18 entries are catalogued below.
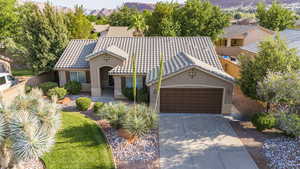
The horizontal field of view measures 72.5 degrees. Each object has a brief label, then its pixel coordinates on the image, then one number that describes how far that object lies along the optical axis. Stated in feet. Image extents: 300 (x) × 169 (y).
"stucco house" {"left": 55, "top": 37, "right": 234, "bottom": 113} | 48.24
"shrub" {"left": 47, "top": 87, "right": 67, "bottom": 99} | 56.86
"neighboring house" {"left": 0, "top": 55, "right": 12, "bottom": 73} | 78.37
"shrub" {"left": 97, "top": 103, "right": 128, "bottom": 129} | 39.88
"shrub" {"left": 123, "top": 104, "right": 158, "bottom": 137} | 36.04
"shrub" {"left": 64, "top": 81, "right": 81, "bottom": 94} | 61.67
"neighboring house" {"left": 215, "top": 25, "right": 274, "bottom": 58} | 135.33
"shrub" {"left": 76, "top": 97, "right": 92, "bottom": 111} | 50.39
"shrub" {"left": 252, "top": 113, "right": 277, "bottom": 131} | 39.65
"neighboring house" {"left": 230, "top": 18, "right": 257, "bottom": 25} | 304.15
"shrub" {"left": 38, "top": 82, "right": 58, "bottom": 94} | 61.62
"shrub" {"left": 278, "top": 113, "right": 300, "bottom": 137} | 36.43
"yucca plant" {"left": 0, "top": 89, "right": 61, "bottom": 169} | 24.97
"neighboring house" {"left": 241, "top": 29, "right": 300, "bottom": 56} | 59.77
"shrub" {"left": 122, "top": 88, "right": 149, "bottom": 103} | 55.52
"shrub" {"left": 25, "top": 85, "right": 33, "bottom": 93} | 61.35
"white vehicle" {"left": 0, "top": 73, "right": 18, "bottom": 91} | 67.44
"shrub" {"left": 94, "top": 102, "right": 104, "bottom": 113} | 47.77
